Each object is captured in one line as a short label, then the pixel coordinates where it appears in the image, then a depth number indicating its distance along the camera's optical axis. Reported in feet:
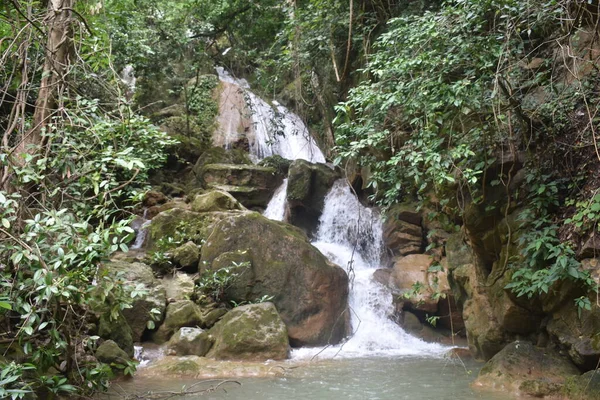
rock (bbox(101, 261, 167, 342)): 27.02
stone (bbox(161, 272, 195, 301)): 29.68
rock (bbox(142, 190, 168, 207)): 44.32
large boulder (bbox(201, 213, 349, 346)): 30.63
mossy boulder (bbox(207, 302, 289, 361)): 25.96
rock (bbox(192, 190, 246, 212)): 38.04
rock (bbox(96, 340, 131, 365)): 21.17
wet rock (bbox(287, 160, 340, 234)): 44.62
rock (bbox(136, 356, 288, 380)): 23.13
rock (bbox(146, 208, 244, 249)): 34.88
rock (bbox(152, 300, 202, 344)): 27.37
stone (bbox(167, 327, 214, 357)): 26.12
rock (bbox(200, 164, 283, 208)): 46.65
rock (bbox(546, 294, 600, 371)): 18.34
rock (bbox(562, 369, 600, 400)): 16.94
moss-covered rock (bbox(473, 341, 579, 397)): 18.80
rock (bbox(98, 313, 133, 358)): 23.76
